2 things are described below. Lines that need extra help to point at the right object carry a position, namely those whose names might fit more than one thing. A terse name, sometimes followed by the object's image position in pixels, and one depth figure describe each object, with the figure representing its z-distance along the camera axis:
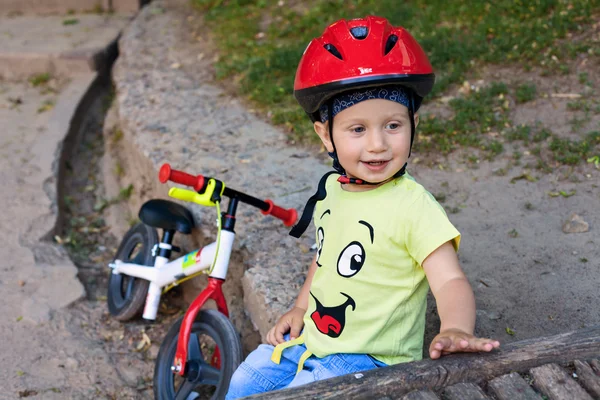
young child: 2.17
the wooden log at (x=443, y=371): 1.95
